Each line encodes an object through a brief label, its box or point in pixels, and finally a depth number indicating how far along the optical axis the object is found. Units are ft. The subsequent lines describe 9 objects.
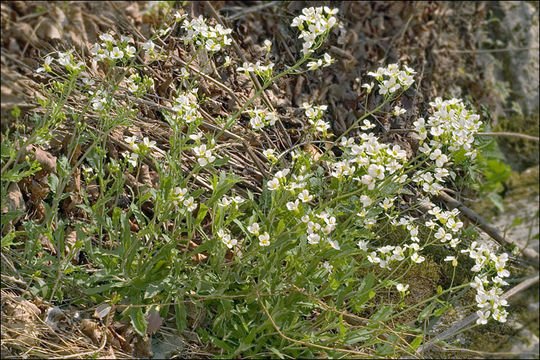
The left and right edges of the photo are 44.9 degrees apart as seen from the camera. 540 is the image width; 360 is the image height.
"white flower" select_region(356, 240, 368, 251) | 8.78
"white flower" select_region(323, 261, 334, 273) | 8.62
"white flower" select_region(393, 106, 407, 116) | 9.39
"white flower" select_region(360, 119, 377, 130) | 9.37
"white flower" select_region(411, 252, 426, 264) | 8.61
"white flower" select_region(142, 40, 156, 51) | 8.46
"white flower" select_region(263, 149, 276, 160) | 8.64
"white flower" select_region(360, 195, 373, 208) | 8.09
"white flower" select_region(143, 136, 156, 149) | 7.93
